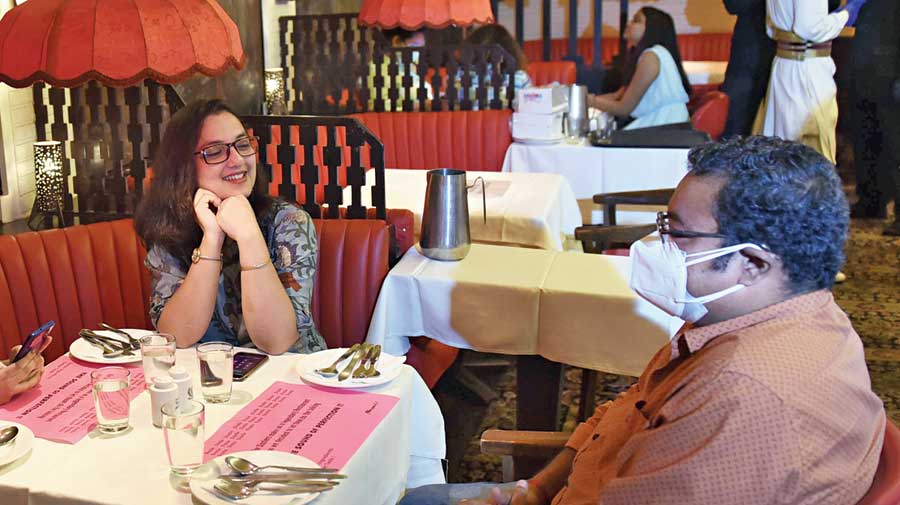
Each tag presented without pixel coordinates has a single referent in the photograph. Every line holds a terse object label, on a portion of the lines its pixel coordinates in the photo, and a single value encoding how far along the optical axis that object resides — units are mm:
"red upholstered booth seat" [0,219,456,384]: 2291
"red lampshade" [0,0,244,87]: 1462
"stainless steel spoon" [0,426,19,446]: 1493
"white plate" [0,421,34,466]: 1452
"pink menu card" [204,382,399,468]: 1536
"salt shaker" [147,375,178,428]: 1591
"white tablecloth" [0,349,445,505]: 1392
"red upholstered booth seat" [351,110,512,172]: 4848
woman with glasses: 2072
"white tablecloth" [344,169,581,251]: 3436
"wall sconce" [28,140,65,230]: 2869
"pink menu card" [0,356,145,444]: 1592
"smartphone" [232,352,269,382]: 1849
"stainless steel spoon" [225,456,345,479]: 1405
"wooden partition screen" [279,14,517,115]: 4988
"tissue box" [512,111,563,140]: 4703
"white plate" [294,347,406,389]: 1766
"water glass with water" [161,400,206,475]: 1406
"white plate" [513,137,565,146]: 4734
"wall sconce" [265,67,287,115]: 5559
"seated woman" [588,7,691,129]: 5403
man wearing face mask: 1138
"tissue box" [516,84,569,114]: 4668
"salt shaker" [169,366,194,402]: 1620
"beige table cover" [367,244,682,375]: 2475
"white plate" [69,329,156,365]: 1901
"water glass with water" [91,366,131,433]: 1558
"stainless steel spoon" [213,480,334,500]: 1345
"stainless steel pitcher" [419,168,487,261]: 2729
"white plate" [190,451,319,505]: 1340
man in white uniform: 5430
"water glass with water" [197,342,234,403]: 1722
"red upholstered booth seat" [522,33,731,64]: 8953
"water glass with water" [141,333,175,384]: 1731
